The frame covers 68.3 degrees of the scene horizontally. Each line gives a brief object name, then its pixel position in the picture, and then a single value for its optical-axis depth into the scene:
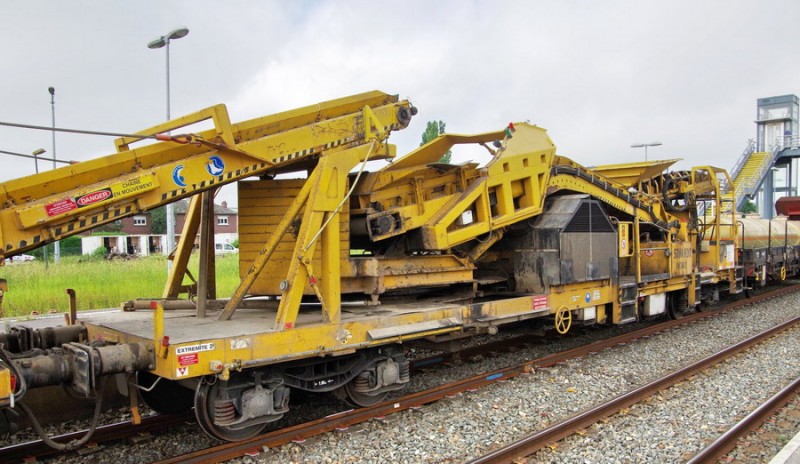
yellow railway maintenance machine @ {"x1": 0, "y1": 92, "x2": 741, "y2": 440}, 4.68
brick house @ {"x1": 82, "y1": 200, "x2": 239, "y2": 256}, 51.38
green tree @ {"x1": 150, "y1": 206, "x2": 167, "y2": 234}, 62.41
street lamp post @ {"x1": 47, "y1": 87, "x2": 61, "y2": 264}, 17.98
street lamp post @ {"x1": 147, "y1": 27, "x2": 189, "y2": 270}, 12.85
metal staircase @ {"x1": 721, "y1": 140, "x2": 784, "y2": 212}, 36.97
